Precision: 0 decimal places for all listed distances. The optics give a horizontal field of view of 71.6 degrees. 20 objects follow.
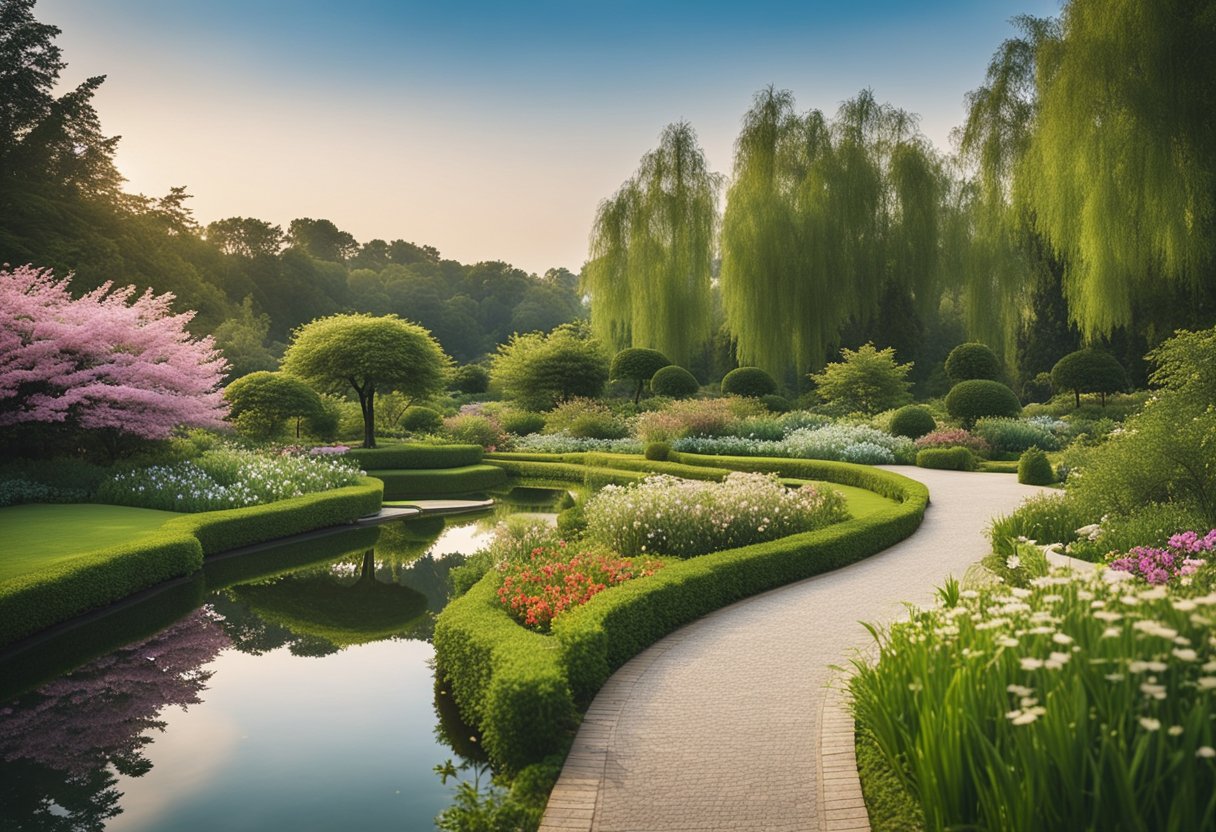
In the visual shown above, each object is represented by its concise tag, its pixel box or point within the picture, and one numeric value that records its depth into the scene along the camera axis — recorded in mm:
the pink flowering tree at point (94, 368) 14117
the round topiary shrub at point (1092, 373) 24344
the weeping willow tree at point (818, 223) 29328
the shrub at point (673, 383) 30000
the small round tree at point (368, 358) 20750
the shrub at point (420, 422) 27303
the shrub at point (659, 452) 20812
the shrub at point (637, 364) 30719
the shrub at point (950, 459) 19047
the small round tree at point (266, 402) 20344
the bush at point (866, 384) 26656
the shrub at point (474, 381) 40028
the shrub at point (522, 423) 29312
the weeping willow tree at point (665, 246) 32125
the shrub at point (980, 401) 22953
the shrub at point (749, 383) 28406
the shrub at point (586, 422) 26812
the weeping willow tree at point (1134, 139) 17109
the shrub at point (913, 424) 21906
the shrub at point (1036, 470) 16188
